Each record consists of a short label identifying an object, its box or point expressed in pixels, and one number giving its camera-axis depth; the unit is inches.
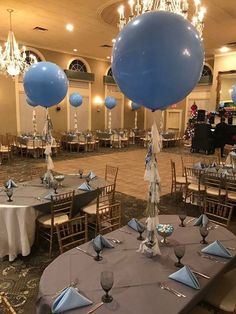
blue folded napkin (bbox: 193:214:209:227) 130.9
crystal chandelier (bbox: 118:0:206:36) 202.8
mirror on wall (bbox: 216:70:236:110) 546.9
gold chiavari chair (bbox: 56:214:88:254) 119.6
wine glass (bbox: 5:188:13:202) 165.8
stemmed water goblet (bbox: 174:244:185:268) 99.2
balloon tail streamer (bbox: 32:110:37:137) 488.1
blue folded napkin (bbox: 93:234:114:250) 110.6
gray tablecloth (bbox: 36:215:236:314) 81.4
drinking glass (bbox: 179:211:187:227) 131.1
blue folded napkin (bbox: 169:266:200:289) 89.3
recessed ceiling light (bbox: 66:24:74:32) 356.1
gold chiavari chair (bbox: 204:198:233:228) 153.3
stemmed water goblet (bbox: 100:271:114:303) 81.7
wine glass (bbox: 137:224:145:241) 118.9
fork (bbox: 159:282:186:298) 85.4
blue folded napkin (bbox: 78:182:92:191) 193.2
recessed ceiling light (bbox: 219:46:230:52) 499.8
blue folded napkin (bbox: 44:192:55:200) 172.4
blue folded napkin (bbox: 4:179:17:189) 190.0
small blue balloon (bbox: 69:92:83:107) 473.4
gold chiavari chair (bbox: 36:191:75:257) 163.5
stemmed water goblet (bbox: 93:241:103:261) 102.4
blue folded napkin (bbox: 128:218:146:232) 120.9
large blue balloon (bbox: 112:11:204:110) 81.3
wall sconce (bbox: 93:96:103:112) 627.8
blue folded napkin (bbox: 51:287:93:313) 78.3
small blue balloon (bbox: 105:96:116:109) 523.2
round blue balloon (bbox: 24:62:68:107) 171.5
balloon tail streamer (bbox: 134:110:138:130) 699.4
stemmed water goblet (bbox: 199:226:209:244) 115.1
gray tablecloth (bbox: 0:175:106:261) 156.9
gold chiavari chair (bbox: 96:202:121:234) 176.9
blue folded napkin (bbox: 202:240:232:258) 106.0
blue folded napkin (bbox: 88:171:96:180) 218.1
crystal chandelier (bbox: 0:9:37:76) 335.3
